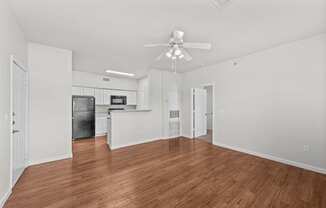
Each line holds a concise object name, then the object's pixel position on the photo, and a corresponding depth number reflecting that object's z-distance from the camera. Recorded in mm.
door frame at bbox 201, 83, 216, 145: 4827
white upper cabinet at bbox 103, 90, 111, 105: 6359
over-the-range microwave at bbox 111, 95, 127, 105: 6617
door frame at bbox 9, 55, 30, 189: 2189
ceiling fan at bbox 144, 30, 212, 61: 2376
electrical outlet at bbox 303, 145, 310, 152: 2912
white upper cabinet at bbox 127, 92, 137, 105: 7139
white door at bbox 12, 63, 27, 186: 2490
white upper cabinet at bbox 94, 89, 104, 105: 6098
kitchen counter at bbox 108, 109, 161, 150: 4438
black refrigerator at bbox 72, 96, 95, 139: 5430
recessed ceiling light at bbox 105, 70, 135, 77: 5734
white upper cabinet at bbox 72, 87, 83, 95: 5543
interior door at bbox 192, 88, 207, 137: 5750
